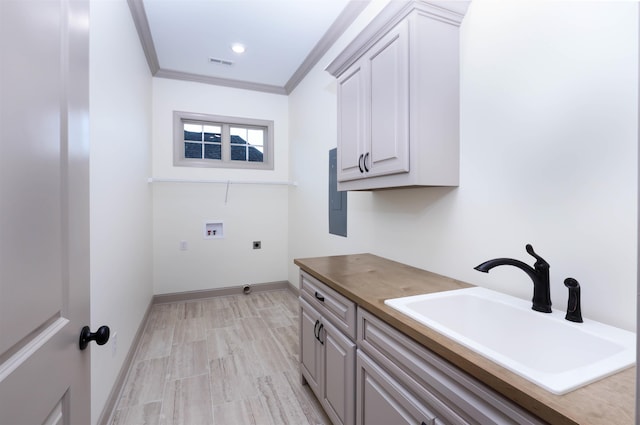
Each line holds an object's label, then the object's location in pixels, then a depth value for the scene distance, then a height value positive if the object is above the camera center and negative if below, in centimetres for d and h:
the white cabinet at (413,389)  72 -55
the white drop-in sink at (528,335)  70 -41
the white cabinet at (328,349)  136 -77
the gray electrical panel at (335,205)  267 +3
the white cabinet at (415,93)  142 +60
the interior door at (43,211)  48 -1
